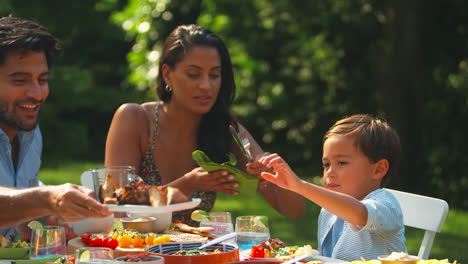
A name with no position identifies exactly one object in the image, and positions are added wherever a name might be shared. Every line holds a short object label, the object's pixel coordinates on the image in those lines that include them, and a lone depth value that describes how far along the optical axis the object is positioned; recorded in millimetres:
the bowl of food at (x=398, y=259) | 2061
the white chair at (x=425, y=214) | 3150
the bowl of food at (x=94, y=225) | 2885
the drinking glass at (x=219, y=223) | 2855
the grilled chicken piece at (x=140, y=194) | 2754
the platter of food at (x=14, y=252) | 2445
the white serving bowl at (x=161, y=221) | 3002
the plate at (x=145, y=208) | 2688
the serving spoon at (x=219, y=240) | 2414
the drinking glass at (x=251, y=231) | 2715
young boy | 2633
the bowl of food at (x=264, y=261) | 2221
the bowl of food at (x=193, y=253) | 2250
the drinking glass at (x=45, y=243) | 2418
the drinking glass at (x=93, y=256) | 2080
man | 3367
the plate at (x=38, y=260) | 2336
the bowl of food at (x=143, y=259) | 2115
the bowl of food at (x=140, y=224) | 2936
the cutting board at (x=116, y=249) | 2574
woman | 3930
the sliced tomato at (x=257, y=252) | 2477
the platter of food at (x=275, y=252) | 2441
